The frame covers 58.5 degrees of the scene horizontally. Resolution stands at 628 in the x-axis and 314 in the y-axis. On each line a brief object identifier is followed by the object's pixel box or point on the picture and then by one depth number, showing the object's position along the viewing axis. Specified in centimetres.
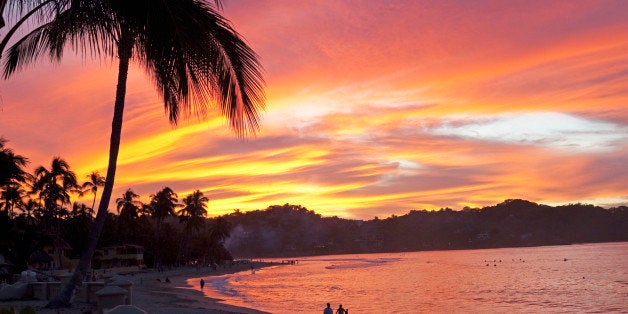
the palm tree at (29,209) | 6850
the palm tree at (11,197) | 5847
